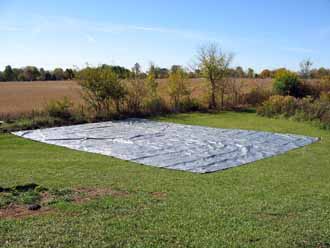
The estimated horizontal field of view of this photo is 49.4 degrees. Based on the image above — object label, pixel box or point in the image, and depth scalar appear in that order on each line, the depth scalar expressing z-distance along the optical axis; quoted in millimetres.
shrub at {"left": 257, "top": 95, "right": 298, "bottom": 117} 16734
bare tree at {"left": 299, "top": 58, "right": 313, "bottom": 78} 31331
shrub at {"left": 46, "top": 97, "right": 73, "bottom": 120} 15055
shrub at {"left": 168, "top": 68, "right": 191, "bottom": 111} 19031
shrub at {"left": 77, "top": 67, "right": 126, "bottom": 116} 16484
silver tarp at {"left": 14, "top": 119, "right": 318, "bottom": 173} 8273
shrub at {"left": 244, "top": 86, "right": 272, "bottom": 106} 21328
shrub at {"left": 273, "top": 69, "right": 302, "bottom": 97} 21328
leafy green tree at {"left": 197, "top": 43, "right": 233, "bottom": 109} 20344
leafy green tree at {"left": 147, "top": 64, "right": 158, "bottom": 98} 18086
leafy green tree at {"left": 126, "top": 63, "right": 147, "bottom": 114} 17562
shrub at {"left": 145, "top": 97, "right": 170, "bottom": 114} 17969
